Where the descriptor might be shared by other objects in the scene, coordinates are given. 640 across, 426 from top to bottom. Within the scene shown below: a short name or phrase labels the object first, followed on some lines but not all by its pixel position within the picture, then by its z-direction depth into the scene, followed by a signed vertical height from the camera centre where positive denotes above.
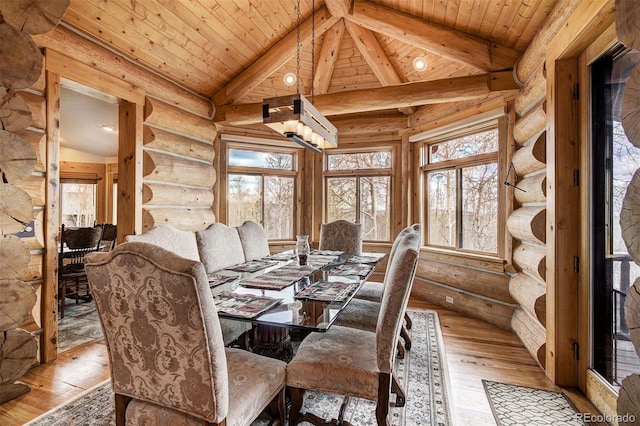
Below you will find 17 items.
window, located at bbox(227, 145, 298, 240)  5.06 +0.43
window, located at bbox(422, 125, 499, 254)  3.84 +0.33
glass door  1.86 -0.02
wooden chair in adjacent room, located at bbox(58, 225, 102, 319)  3.80 -0.50
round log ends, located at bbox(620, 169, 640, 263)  1.17 -0.01
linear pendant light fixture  2.25 +0.73
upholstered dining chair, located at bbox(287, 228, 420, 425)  1.47 -0.76
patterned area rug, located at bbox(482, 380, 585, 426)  1.91 -1.27
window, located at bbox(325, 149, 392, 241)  5.12 +0.43
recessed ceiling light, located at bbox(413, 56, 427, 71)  4.02 +2.00
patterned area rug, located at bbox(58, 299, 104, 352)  3.00 -1.25
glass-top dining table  1.53 -0.49
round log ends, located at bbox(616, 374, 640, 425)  1.16 -0.72
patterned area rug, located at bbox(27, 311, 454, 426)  1.88 -1.26
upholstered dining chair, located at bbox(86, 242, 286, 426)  1.08 -0.48
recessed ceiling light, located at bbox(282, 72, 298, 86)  4.70 +2.08
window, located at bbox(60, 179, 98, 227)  7.08 +0.28
